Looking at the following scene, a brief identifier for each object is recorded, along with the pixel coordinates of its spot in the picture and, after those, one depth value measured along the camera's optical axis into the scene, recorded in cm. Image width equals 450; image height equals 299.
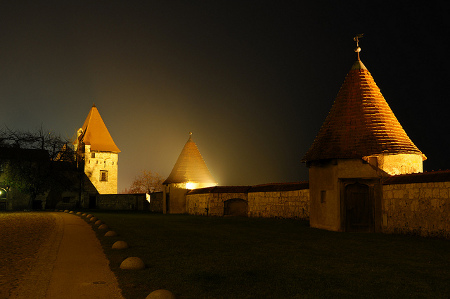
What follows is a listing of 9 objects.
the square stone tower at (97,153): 5375
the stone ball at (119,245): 983
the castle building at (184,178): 3322
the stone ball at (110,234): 1263
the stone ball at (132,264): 721
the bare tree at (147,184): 9056
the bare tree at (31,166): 3731
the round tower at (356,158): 1491
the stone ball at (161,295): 499
